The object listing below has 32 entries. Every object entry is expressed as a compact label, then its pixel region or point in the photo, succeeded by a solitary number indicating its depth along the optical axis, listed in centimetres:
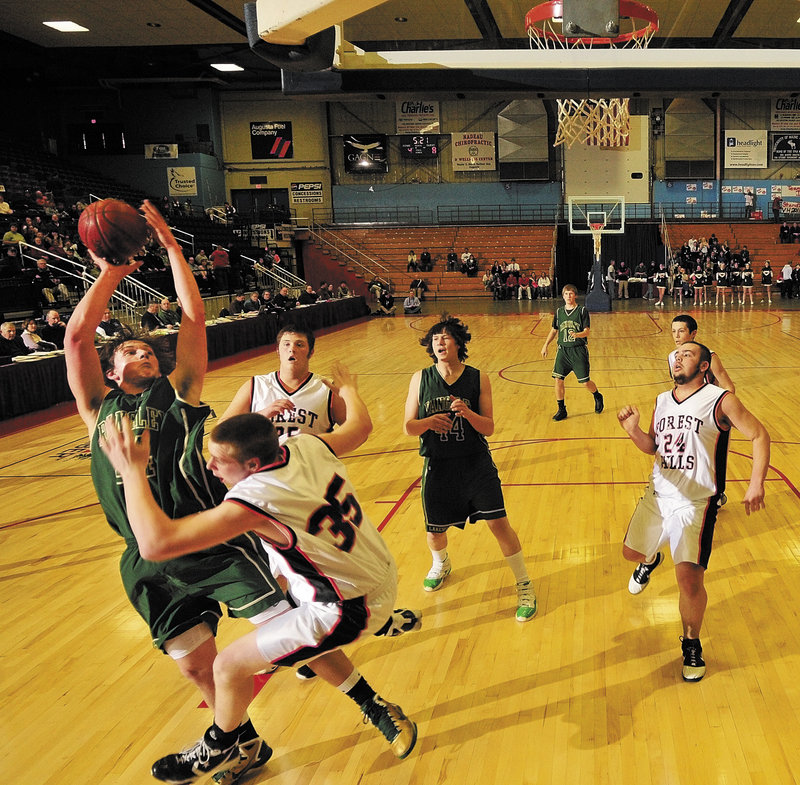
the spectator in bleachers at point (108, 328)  1209
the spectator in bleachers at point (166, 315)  1409
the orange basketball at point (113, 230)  254
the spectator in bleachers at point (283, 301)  1844
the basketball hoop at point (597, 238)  1947
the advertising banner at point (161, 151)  3059
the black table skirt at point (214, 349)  998
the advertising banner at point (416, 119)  3209
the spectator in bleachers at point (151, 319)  1263
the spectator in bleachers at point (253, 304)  1778
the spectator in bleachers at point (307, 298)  2034
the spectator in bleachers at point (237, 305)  1733
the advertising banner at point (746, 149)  3138
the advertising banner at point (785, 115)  3091
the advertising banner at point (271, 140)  3272
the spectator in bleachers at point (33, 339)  1100
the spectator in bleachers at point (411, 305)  2411
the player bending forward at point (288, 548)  226
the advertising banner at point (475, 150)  3219
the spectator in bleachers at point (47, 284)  1470
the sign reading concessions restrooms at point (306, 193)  3312
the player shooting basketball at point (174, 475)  275
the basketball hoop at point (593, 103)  652
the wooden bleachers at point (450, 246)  2914
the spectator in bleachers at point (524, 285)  2712
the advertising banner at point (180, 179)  3084
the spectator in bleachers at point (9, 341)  1071
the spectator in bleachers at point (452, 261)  2909
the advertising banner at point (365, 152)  3244
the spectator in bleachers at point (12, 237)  1569
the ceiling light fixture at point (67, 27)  2162
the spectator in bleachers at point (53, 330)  1181
